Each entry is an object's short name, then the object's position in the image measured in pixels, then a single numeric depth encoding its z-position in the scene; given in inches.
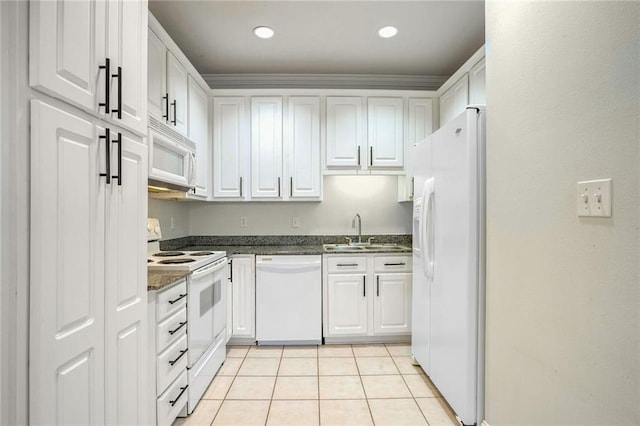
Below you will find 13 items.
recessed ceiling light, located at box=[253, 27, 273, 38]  100.2
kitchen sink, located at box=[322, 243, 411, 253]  117.7
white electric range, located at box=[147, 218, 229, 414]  76.1
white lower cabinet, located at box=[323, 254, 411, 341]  115.6
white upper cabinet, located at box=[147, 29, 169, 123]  77.7
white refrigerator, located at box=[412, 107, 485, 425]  65.1
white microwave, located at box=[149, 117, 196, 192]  73.2
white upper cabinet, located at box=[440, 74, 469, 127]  104.5
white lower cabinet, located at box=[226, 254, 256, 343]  114.6
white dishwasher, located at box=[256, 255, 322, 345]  114.4
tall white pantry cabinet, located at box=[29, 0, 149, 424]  33.0
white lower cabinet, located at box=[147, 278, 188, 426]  60.1
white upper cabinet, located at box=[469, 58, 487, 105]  94.3
